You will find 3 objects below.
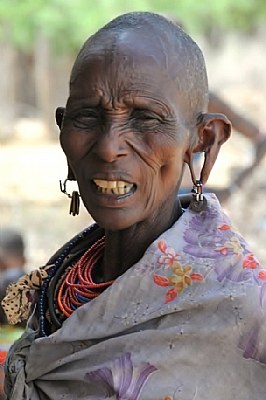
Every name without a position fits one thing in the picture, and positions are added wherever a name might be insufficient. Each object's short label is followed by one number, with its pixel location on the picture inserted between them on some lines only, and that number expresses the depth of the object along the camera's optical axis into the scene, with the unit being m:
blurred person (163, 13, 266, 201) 7.75
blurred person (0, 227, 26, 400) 5.43
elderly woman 2.33
